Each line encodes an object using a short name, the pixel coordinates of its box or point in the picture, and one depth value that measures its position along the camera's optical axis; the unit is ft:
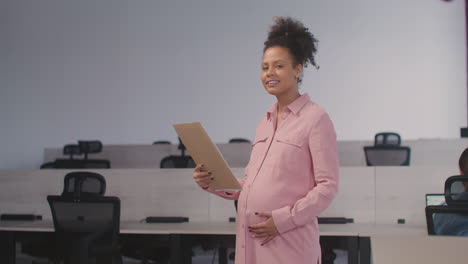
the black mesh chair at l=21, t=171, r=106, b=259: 9.20
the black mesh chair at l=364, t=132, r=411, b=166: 16.06
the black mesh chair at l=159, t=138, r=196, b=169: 15.08
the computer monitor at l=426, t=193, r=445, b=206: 9.95
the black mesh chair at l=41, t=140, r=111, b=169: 16.60
